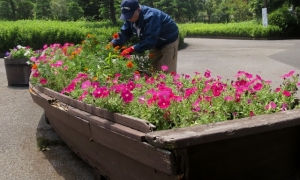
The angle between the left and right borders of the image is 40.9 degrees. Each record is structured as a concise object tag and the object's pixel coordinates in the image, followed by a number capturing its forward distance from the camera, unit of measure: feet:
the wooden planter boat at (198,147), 6.97
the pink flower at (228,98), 9.07
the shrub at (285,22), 85.33
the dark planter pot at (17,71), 27.84
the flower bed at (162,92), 8.38
